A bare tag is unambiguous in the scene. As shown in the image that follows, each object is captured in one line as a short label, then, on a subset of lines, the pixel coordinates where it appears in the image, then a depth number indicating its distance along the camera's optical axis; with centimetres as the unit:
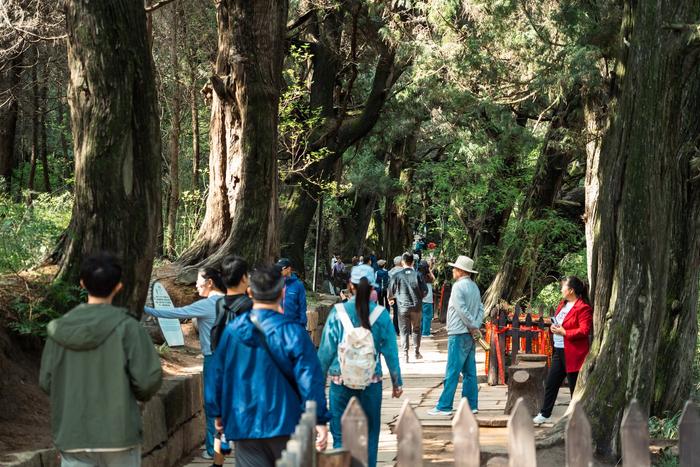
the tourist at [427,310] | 2038
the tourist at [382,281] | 2222
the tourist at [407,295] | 1630
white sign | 1170
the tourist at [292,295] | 1137
